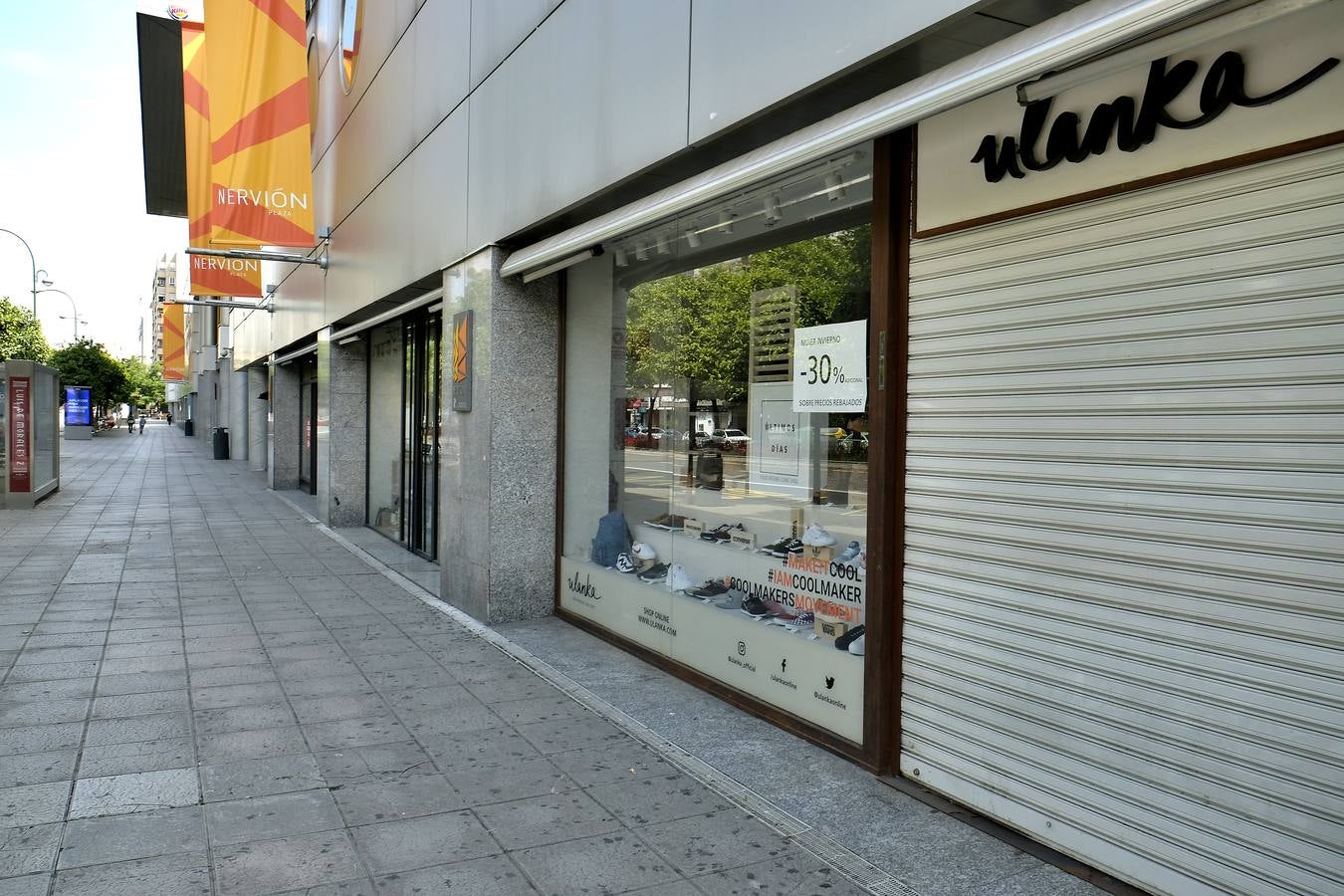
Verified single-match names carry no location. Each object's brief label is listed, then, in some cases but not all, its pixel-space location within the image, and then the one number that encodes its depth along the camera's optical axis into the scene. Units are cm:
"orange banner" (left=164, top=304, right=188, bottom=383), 4806
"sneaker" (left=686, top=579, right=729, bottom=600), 611
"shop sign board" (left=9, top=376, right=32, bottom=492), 1612
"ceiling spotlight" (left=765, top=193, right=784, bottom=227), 540
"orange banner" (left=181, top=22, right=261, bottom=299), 1496
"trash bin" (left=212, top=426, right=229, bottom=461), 3525
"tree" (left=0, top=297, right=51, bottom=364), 4059
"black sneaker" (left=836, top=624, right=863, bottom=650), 480
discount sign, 478
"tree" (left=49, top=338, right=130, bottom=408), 6000
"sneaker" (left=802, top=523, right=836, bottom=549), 521
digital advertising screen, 4931
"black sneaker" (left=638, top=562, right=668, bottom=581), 677
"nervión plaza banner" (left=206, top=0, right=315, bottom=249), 1269
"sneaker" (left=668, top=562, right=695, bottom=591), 646
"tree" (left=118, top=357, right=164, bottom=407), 9568
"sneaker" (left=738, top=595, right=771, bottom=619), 561
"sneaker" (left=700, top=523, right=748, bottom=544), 611
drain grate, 351
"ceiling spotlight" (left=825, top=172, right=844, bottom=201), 491
